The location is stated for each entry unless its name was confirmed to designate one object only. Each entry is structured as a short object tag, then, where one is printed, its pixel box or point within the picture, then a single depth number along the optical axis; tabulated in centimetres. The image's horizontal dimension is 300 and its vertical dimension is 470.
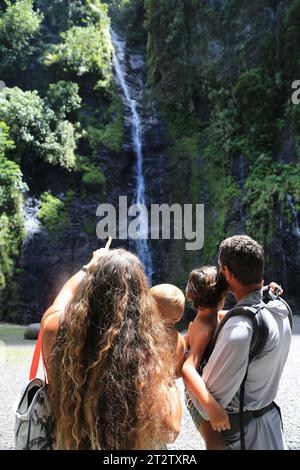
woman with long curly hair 156
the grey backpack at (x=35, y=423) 159
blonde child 229
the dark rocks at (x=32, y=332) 950
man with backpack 188
